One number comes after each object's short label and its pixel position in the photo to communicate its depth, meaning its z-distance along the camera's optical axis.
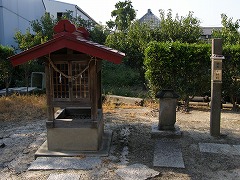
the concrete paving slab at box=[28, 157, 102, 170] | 4.61
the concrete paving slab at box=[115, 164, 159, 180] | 4.28
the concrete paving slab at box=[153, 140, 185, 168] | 4.76
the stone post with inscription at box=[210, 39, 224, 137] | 6.20
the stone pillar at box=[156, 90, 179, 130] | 6.26
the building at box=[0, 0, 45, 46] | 14.74
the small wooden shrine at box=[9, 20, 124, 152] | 5.08
